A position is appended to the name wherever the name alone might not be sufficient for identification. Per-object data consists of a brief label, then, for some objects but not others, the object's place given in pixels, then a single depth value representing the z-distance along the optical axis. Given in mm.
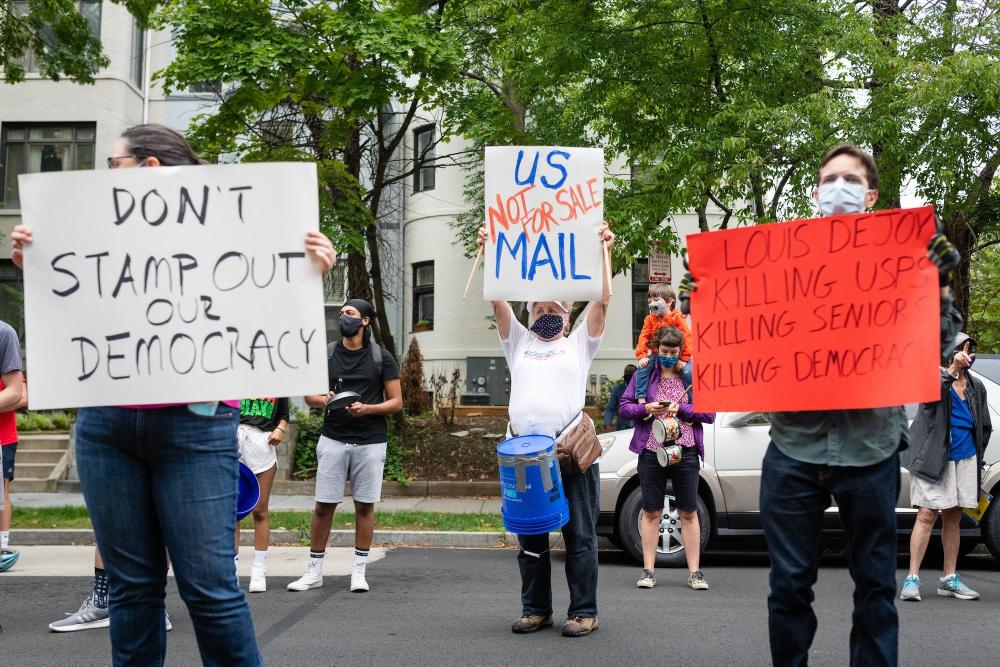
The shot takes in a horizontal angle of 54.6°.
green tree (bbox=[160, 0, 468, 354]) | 12133
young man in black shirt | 6938
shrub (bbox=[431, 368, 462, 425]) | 17281
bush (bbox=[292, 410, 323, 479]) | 14906
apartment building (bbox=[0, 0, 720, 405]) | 23094
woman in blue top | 6879
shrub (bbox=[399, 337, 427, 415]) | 20469
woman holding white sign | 2949
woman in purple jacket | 7270
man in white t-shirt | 5438
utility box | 24500
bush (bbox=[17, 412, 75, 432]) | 16859
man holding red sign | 3314
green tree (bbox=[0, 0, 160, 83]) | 13969
